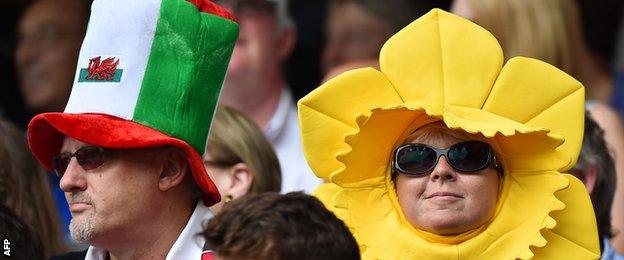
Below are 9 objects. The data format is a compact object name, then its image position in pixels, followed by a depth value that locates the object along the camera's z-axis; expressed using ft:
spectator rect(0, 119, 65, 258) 37.24
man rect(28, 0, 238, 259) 31.07
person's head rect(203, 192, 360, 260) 24.66
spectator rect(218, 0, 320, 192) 47.85
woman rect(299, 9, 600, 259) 30.09
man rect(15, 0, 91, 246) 52.65
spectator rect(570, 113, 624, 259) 35.73
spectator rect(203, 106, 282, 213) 36.91
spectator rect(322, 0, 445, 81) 49.73
